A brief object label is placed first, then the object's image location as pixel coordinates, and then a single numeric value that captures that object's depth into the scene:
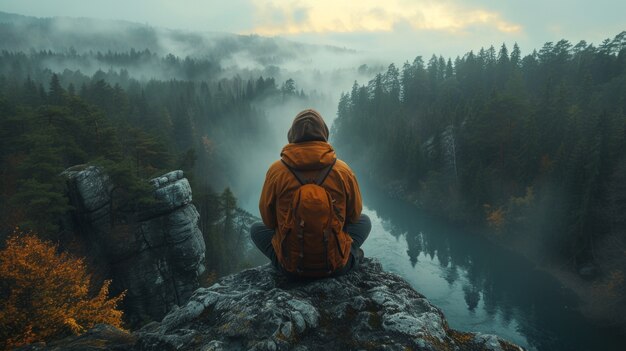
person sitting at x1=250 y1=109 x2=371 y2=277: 4.62
